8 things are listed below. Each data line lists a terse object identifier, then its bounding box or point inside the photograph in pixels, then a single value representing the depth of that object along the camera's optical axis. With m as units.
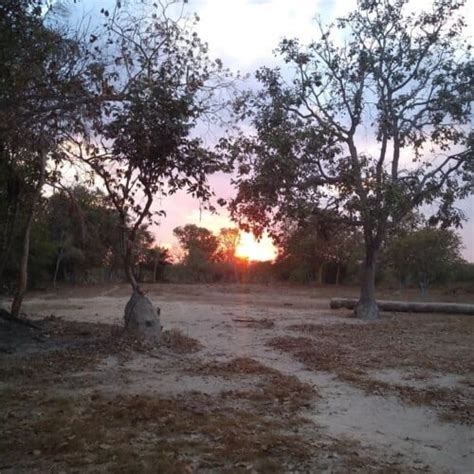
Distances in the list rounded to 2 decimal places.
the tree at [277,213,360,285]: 17.92
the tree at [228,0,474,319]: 16.80
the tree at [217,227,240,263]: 53.91
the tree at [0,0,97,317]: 5.70
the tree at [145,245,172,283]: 42.09
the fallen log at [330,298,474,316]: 21.45
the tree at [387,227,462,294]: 31.03
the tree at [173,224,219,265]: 53.03
